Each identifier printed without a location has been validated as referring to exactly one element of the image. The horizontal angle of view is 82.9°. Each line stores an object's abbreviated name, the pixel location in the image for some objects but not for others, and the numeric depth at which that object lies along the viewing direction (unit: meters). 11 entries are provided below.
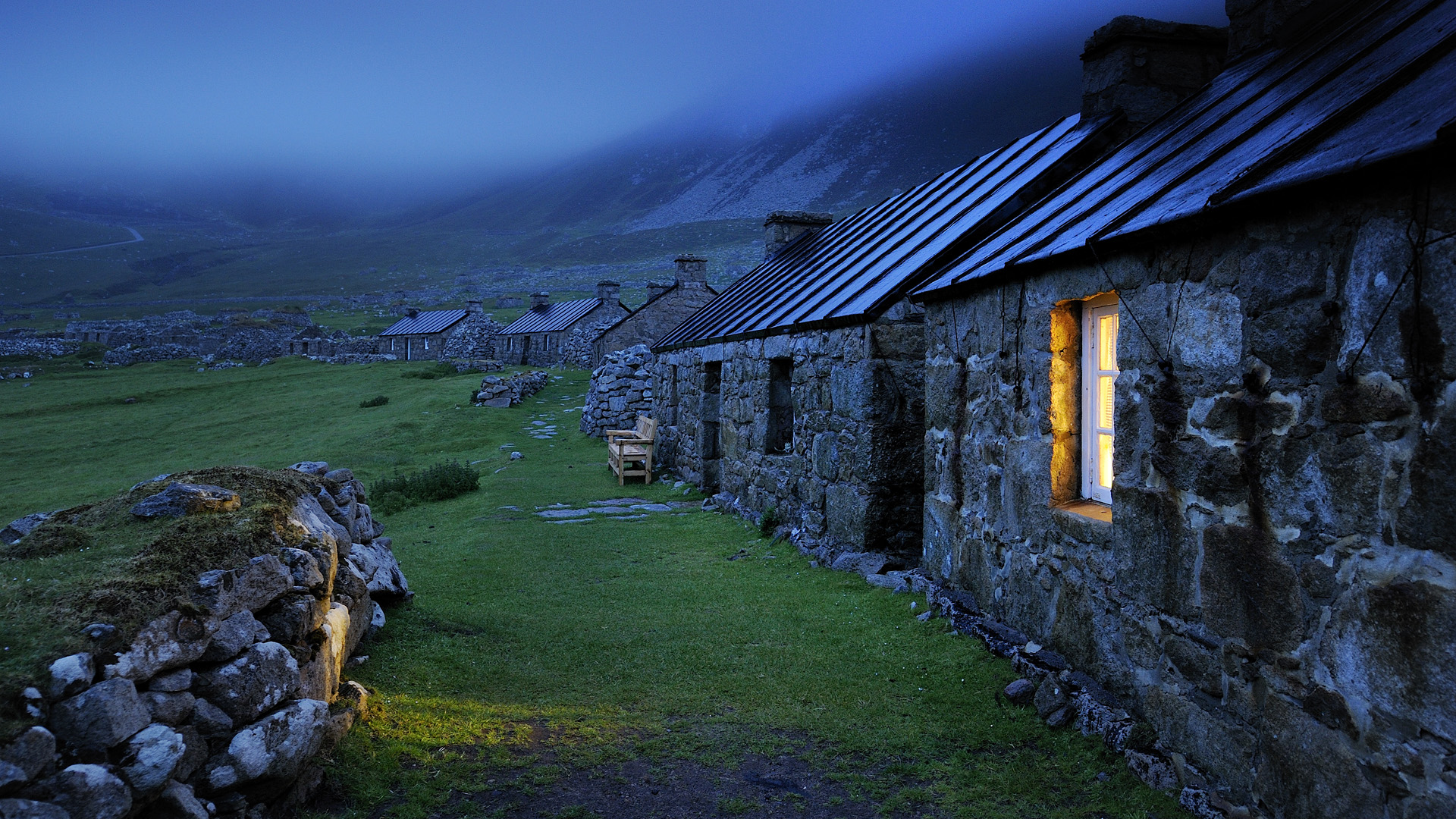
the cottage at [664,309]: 33.31
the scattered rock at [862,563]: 7.97
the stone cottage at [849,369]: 8.21
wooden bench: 15.80
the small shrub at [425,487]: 14.15
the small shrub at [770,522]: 10.53
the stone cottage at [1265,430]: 2.87
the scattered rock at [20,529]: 4.46
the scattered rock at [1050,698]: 4.82
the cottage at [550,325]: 43.19
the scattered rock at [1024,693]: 5.03
